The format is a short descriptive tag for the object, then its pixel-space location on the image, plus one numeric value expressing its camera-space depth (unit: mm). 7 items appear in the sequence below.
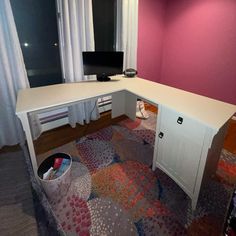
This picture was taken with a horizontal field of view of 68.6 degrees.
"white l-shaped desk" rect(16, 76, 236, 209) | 1305
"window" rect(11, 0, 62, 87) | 2178
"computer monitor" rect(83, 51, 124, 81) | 2229
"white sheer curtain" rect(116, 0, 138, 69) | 2645
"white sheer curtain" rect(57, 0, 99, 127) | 2154
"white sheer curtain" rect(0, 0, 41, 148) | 1818
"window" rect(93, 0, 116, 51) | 2604
